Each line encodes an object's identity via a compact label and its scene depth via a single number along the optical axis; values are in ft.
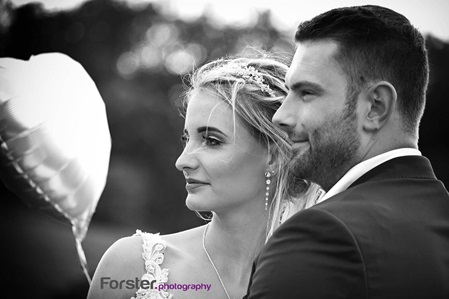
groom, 5.83
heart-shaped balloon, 8.69
